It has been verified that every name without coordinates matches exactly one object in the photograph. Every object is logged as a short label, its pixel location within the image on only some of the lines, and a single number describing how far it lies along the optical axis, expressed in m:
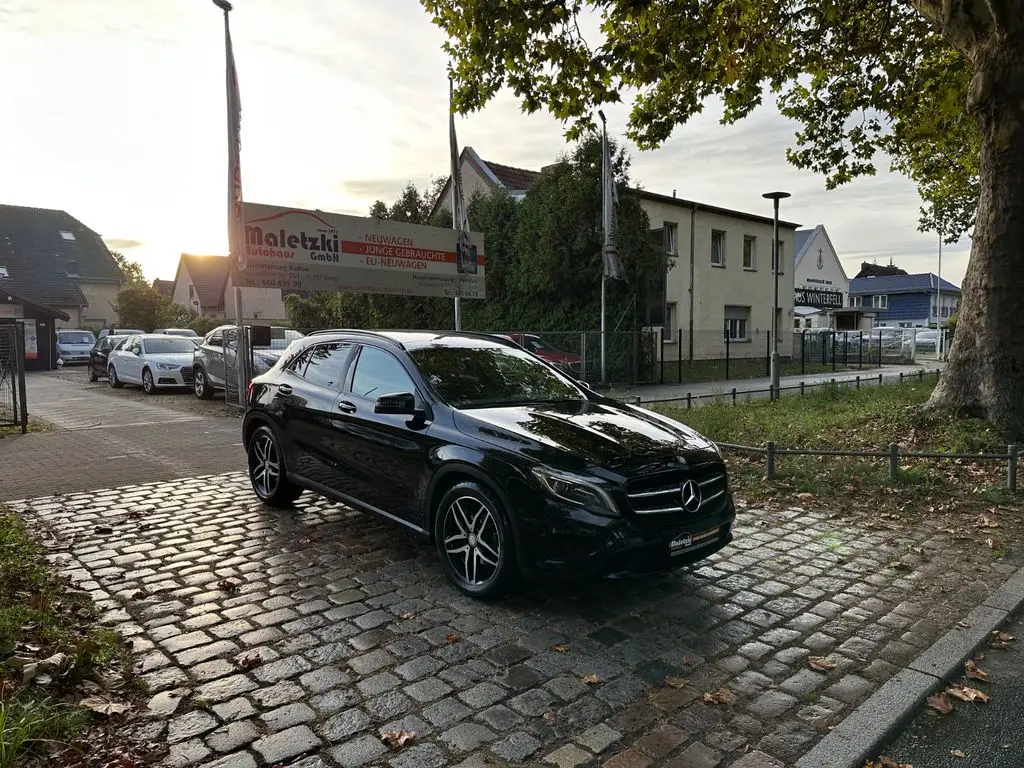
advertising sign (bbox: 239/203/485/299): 14.69
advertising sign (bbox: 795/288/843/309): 44.28
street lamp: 16.20
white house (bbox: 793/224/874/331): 46.25
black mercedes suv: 4.12
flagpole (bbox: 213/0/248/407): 13.84
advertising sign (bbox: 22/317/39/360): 33.22
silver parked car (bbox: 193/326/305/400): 15.99
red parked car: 20.02
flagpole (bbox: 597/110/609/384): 20.22
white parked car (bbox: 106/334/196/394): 18.78
